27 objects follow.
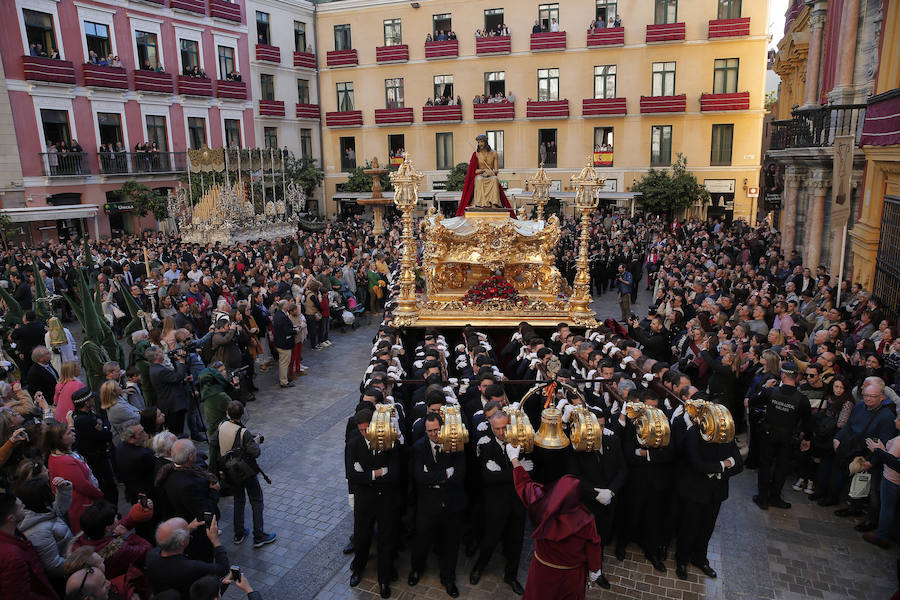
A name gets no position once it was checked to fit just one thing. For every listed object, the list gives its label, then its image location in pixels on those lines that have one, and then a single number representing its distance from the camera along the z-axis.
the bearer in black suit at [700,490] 5.83
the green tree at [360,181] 34.06
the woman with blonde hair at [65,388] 7.03
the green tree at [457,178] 32.03
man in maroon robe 4.41
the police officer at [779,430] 7.02
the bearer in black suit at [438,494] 5.67
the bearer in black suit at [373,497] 5.66
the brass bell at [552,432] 5.08
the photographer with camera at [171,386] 8.33
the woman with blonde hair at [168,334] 9.11
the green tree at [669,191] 29.47
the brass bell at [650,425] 5.68
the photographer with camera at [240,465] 6.29
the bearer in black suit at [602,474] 5.77
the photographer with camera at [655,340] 10.01
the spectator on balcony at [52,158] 25.20
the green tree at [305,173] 34.75
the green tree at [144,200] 26.16
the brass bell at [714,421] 5.61
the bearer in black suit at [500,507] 5.75
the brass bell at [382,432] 5.45
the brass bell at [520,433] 5.18
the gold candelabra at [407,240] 10.87
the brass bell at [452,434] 5.49
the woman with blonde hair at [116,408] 6.86
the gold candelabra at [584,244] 10.49
